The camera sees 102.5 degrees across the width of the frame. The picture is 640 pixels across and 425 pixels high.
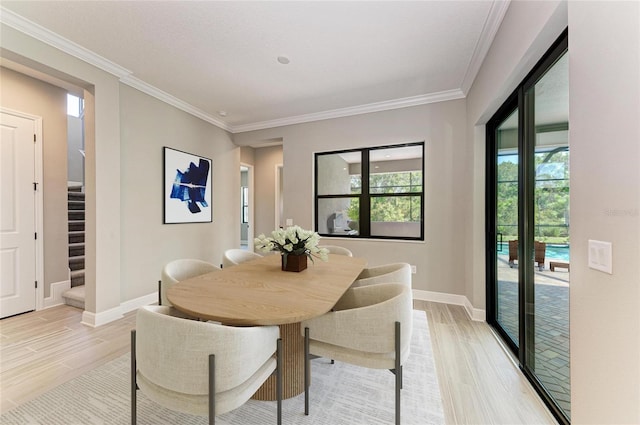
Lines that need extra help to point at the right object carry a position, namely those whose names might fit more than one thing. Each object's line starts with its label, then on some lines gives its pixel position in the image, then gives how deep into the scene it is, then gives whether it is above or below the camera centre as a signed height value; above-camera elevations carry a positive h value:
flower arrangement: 2.01 -0.26
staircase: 3.38 -0.48
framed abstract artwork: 3.56 +0.34
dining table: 1.22 -0.48
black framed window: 3.65 +0.28
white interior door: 2.85 -0.06
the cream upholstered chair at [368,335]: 1.33 -0.67
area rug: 1.49 -1.22
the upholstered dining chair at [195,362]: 1.01 -0.62
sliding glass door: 1.57 -0.12
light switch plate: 0.95 -0.18
